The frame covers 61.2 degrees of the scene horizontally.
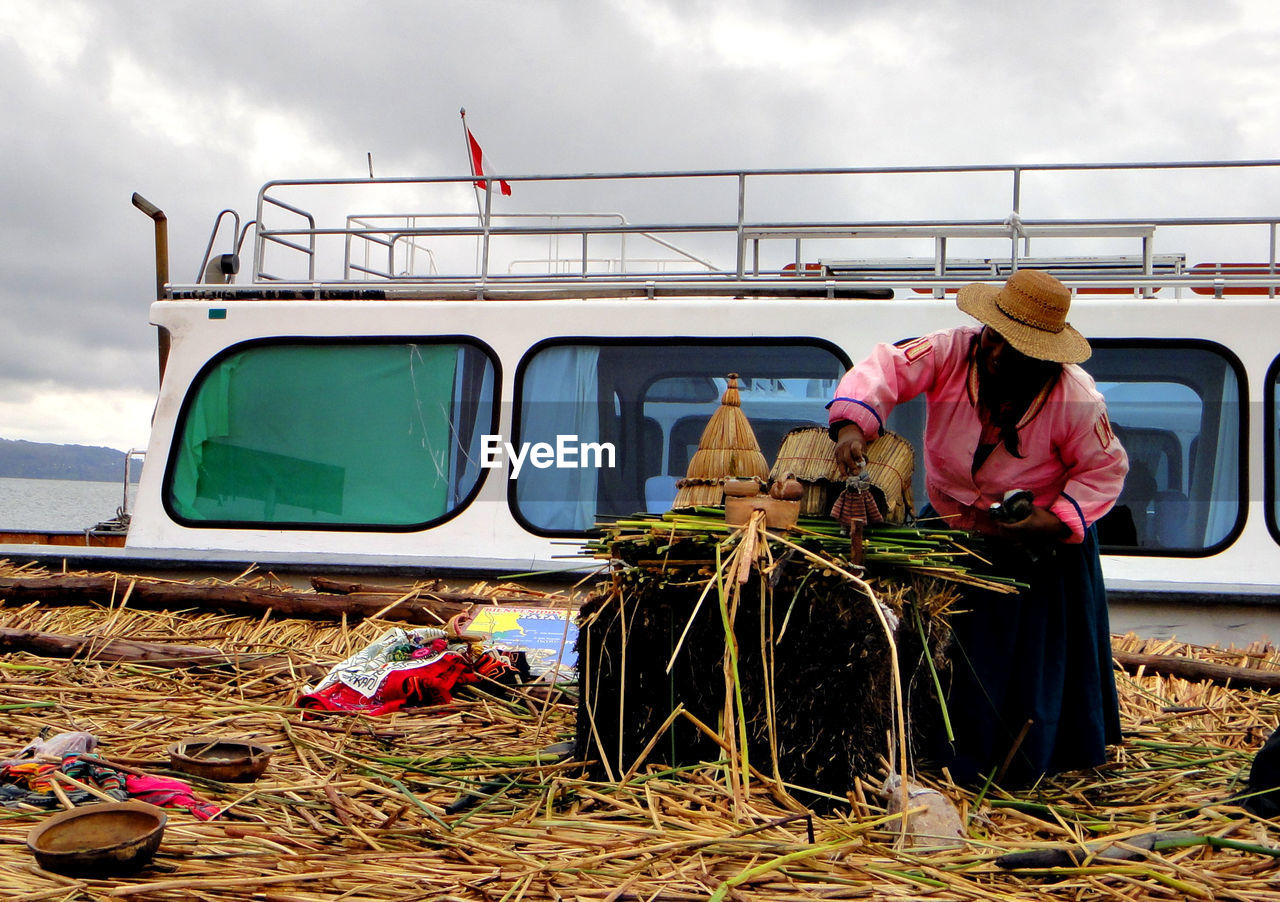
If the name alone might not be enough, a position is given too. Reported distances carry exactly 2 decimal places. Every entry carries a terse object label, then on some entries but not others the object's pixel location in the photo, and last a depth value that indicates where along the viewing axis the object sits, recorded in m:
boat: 5.82
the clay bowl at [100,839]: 2.21
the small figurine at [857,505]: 2.94
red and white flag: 8.64
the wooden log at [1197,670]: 4.70
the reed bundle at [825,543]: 2.89
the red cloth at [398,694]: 4.16
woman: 3.15
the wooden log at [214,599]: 5.51
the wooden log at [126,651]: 4.72
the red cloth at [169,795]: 2.78
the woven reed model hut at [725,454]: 3.57
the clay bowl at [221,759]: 3.08
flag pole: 8.81
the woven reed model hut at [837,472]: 3.12
